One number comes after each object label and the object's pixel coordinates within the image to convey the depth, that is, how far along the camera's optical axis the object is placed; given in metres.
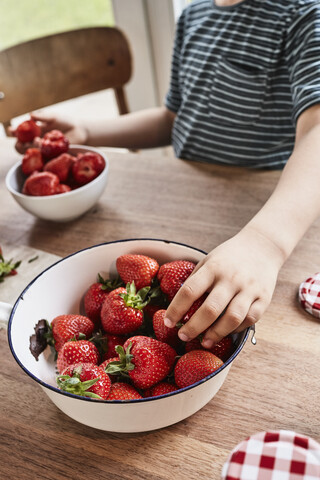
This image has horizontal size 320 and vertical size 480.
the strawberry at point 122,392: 0.44
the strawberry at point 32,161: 0.87
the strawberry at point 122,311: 0.51
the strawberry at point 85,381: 0.42
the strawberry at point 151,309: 0.55
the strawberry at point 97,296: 0.58
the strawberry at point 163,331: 0.50
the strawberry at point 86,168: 0.85
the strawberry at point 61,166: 0.84
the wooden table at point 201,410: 0.45
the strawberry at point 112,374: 0.47
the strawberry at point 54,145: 0.88
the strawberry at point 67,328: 0.53
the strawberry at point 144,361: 0.45
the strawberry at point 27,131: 0.99
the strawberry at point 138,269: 0.56
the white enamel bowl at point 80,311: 0.42
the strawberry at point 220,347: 0.49
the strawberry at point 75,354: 0.47
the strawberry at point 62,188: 0.82
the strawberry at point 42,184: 0.81
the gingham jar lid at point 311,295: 0.58
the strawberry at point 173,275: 0.54
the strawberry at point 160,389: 0.46
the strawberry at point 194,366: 0.44
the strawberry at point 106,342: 0.52
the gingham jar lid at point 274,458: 0.34
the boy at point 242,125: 0.51
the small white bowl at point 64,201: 0.80
